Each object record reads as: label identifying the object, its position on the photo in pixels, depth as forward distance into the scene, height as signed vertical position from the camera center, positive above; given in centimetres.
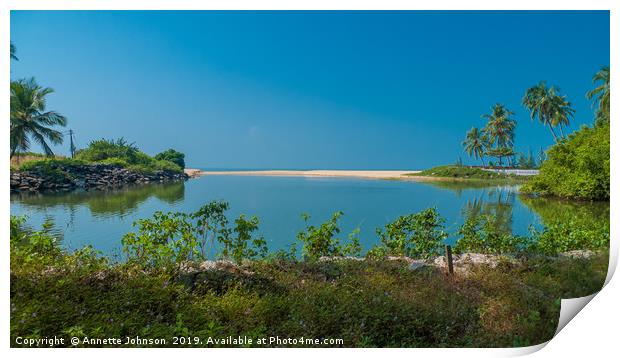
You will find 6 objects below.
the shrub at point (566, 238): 443 -76
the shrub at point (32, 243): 332 -62
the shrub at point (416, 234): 457 -71
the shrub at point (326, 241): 424 -74
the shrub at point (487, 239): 455 -77
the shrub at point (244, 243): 397 -70
